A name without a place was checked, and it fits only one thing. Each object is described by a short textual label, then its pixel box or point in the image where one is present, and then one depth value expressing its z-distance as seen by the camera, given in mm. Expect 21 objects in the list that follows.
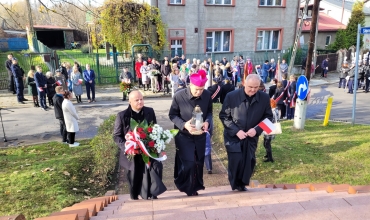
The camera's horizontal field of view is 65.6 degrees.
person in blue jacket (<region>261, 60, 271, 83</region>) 20000
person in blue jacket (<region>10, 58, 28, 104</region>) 13219
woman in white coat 7758
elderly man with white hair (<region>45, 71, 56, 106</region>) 12469
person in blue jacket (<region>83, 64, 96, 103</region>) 13735
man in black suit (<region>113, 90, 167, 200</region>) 4238
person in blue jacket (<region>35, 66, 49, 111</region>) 12148
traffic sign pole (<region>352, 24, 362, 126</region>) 8723
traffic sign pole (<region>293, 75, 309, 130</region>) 9211
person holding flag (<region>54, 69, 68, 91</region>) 12508
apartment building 20688
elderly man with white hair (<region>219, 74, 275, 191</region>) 4441
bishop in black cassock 4465
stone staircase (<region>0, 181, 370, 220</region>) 2943
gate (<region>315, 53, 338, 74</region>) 23594
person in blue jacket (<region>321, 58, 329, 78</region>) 22109
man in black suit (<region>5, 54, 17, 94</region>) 13714
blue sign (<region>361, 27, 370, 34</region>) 8711
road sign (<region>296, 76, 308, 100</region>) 9175
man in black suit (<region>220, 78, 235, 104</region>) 11461
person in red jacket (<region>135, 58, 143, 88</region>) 17202
